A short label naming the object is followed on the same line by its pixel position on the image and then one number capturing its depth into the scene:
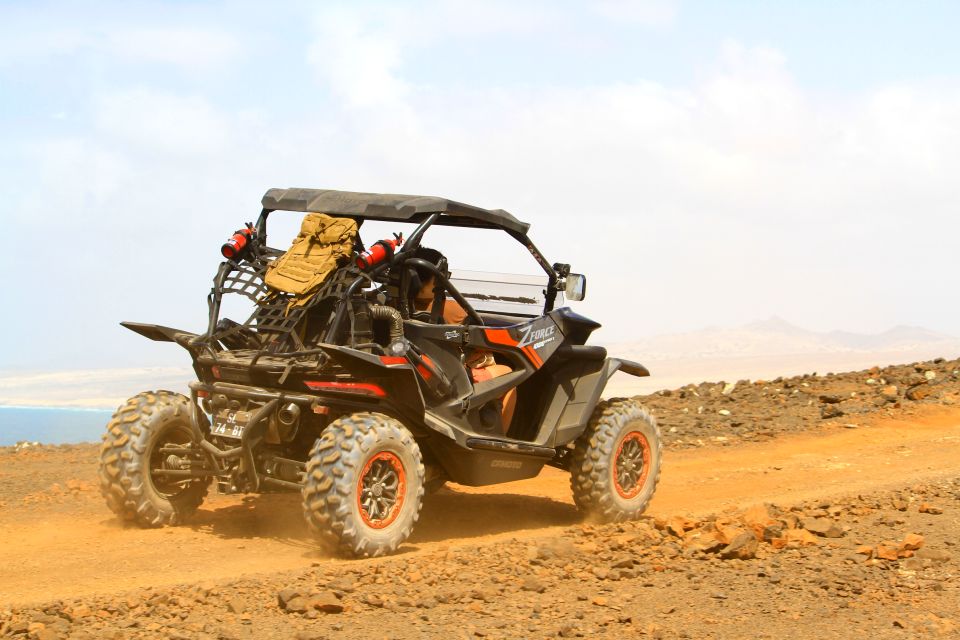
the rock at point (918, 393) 17.50
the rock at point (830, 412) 16.78
